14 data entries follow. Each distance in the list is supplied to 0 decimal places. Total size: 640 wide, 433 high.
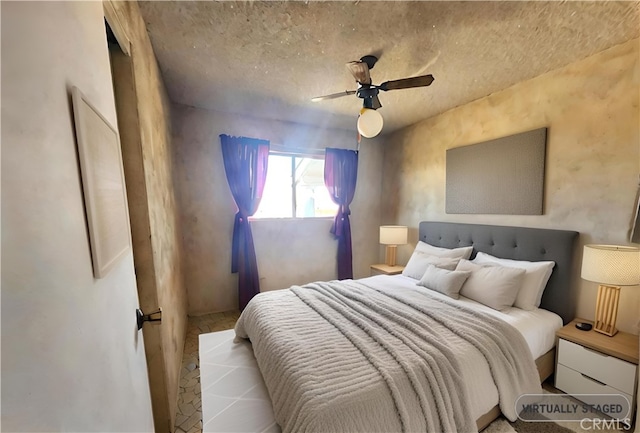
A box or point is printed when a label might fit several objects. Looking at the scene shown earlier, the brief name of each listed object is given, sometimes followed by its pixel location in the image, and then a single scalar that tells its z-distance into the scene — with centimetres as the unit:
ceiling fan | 176
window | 349
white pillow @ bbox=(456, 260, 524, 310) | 200
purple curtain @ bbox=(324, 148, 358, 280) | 370
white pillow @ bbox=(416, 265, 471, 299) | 222
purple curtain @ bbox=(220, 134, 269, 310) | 315
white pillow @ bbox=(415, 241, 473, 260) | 262
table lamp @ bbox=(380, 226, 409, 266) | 343
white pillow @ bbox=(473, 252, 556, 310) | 201
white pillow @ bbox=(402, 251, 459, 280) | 252
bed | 112
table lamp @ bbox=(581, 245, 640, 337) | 159
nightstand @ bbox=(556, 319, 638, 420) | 151
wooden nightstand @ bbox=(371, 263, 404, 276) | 333
